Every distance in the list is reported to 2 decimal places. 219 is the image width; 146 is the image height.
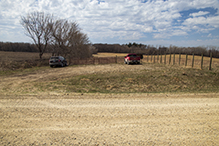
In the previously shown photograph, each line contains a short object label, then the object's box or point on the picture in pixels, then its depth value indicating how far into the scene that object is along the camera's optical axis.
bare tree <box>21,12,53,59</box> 29.09
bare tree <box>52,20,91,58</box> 32.16
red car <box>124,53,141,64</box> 26.41
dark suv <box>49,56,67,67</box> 23.61
